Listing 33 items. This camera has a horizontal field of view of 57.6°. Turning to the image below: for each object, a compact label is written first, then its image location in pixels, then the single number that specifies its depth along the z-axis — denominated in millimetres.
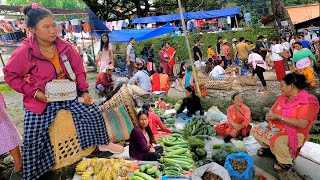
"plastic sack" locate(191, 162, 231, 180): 3380
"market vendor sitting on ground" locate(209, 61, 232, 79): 9648
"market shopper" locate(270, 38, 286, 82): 8961
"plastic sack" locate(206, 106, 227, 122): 5922
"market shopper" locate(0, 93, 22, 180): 3066
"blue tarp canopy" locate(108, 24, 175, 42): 12414
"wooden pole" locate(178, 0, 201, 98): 6609
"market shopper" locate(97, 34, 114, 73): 7367
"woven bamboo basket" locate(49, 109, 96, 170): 3209
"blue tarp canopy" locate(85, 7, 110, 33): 10430
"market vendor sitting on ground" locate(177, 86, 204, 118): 6098
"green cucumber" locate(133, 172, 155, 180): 3169
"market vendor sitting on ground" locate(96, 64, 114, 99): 6305
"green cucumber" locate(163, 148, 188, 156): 4055
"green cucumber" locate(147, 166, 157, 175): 3275
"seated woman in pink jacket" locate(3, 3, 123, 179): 2941
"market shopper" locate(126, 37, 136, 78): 9984
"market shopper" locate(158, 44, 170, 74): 11758
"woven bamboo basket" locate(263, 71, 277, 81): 10040
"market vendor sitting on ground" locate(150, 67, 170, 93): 7824
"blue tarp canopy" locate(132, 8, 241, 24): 17844
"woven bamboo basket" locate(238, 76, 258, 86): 9367
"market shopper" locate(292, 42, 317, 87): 7879
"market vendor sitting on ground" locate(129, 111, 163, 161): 3631
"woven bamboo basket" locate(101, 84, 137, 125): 4398
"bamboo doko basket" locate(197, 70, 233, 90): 9062
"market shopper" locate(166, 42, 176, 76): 11781
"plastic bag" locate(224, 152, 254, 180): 3500
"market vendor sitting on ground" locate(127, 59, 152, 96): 6988
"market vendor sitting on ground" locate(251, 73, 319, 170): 3566
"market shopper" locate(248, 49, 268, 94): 8516
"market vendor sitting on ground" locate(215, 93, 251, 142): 4902
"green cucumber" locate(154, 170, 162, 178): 3313
